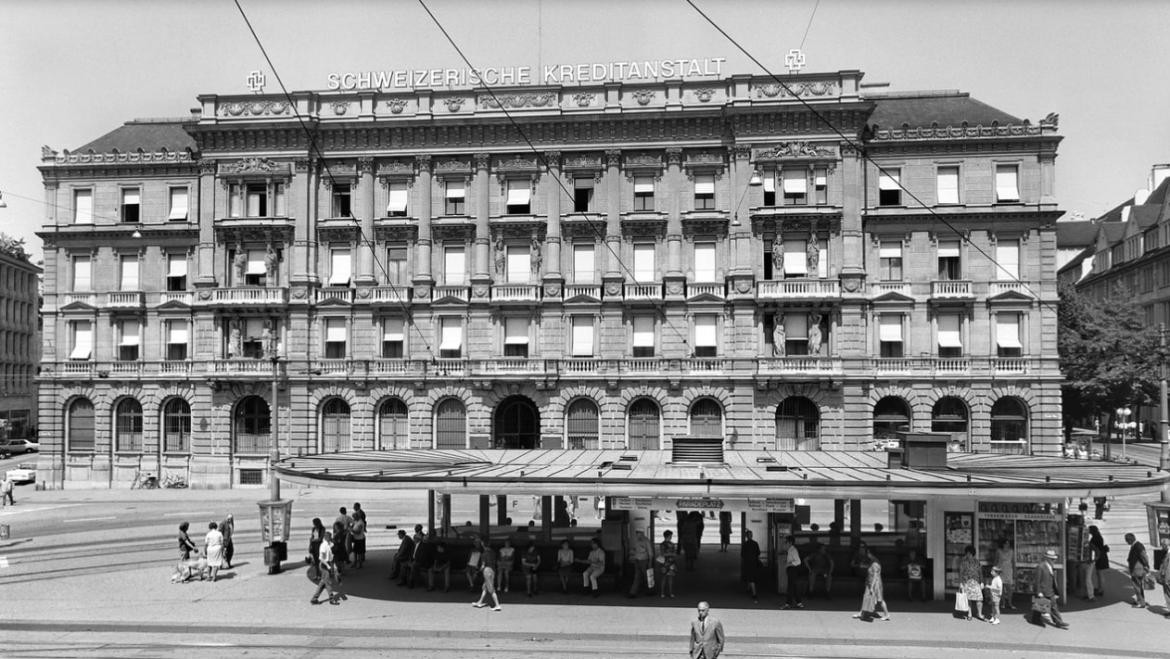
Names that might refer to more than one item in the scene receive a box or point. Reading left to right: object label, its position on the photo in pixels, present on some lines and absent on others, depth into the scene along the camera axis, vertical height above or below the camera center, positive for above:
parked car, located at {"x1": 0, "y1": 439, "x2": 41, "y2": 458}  74.19 -6.35
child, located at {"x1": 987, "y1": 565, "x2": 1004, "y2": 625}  21.16 -5.58
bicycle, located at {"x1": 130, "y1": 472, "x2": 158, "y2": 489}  50.41 -6.32
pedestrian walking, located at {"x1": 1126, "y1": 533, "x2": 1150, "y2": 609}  22.75 -5.35
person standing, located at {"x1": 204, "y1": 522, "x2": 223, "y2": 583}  25.92 -5.36
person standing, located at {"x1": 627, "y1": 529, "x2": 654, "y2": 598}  23.56 -5.12
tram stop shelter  21.47 -3.00
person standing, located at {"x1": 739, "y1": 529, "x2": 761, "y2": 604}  23.22 -5.22
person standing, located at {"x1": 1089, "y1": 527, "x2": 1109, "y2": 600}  24.41 -5.57
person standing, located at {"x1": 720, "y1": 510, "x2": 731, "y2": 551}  29.77 -5.57
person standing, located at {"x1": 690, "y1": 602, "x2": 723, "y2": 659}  14.66 -4.57
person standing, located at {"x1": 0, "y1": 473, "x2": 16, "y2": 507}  45.56 -6.32
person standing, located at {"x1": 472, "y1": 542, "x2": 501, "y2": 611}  22.20 -5.40
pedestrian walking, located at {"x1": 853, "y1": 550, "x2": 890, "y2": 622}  20.92 -5.44
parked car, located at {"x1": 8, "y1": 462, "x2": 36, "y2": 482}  55.09 -6.45
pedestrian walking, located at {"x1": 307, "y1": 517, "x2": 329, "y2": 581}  23.72 -4.88
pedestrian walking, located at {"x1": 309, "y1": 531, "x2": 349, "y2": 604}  23.19 -5.53
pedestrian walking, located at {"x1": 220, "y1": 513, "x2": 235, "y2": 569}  27.56 -5.34
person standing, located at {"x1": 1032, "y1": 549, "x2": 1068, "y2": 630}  20.80 -5.33
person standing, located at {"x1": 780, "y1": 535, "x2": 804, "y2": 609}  22.36 -5.39
